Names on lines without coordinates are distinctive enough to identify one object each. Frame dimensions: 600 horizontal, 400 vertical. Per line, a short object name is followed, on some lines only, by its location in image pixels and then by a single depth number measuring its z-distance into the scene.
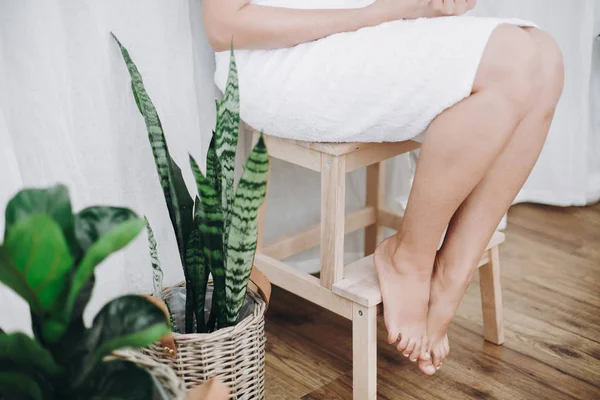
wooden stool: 1.13
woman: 1.00
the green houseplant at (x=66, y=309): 0.57
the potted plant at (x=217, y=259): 0.89
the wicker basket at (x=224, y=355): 0.95
